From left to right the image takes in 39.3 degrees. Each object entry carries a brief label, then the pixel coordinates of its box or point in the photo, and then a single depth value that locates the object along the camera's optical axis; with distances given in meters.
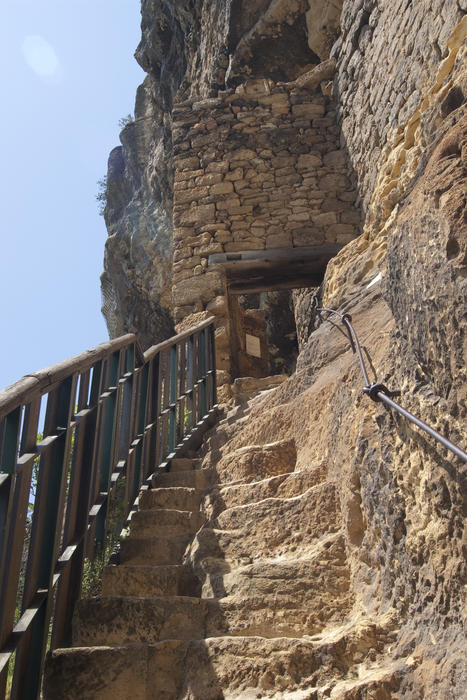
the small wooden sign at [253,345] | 7.10
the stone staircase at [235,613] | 1.79
